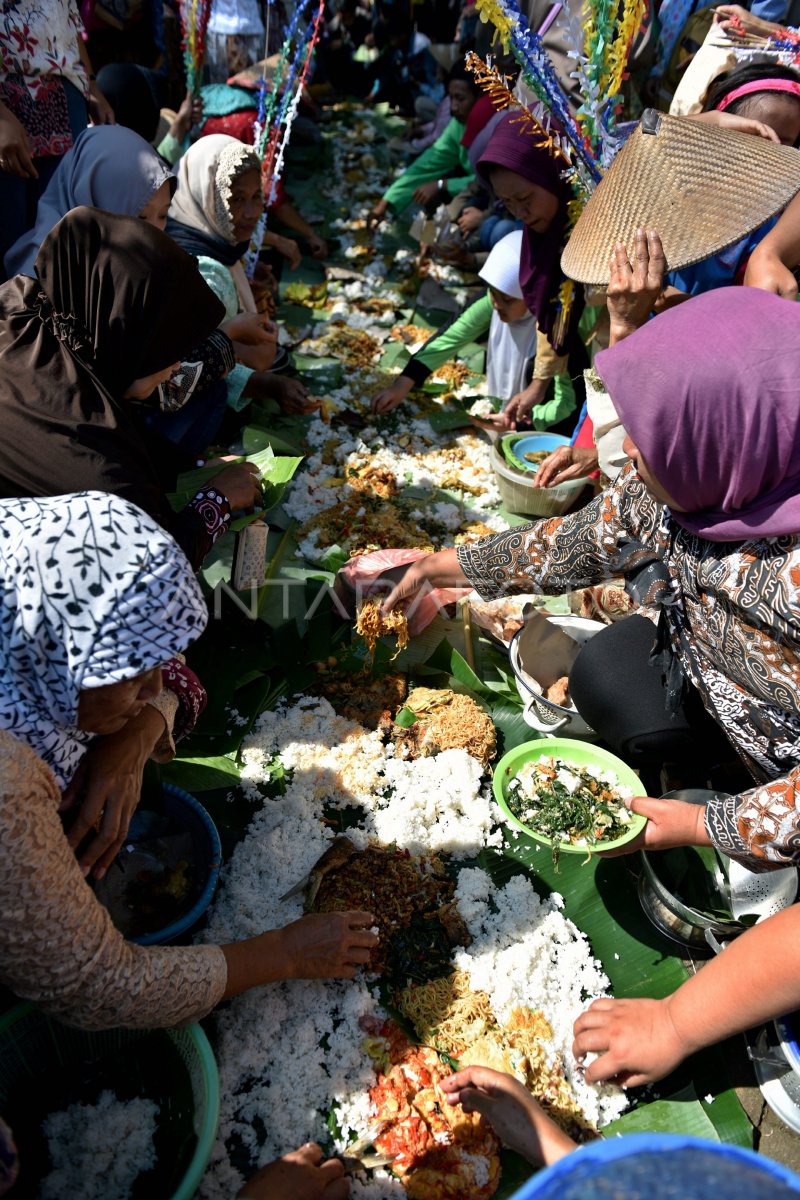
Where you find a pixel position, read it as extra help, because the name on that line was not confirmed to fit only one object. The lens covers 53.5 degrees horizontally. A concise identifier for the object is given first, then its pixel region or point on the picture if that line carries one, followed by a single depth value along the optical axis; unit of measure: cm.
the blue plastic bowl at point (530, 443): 366
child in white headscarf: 386
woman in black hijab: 208
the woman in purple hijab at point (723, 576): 162
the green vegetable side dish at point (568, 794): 212
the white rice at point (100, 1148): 156
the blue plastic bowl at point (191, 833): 196
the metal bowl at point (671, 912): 198
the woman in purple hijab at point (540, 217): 350
